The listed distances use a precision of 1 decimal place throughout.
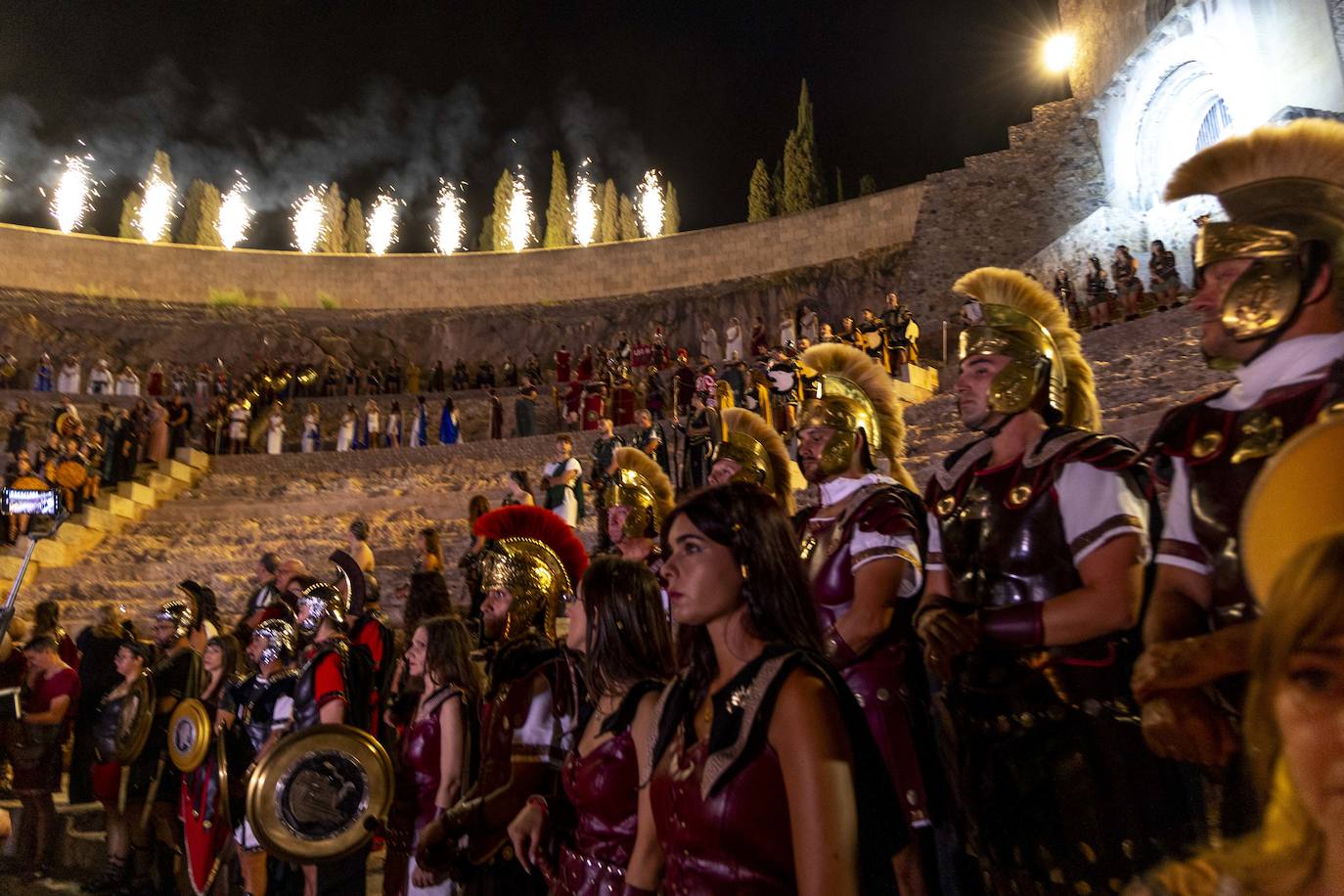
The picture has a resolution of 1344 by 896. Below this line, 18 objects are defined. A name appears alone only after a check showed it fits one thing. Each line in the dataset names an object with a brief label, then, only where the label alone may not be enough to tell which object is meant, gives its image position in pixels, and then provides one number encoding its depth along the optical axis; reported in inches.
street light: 1041.2
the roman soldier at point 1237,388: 69.0
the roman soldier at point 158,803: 236.8
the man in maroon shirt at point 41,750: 252.4
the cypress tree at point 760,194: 1851.6
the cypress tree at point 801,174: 1786.4
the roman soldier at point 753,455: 167.2
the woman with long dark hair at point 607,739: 93.7
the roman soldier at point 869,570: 109.3
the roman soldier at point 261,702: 192.4
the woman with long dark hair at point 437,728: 136.6
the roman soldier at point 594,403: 745.0
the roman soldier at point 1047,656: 88.5
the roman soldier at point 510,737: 119.2
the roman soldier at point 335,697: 178.5
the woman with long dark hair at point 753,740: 59.8
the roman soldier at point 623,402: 743.1
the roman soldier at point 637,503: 179.3
